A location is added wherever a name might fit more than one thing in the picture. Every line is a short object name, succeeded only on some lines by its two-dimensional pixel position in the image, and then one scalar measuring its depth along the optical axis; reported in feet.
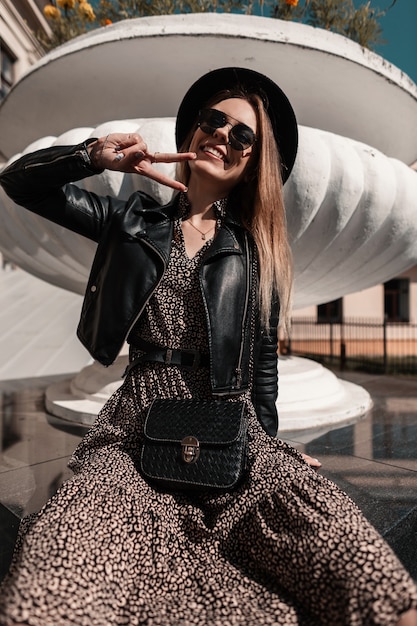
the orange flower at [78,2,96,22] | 10.68
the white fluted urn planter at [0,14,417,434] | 7.36
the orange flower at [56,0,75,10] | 10.43
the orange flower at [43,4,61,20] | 10.74
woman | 2.96
